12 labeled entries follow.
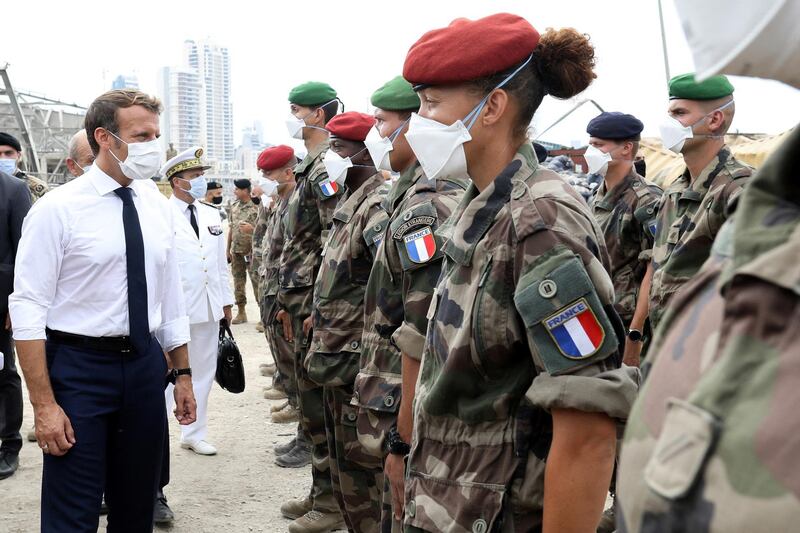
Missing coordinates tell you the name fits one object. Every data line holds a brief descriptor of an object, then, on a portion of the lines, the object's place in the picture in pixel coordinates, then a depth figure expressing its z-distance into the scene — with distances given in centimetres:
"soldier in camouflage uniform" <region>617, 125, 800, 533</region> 75
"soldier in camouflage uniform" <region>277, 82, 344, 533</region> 468
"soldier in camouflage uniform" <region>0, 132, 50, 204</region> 658
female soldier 172
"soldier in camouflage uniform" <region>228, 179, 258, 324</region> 1223
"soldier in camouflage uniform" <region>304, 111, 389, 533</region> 383
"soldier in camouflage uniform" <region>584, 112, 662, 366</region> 504
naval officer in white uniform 573
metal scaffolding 1553
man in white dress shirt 294
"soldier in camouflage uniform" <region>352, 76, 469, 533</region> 274
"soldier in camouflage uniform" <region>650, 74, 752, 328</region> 387
